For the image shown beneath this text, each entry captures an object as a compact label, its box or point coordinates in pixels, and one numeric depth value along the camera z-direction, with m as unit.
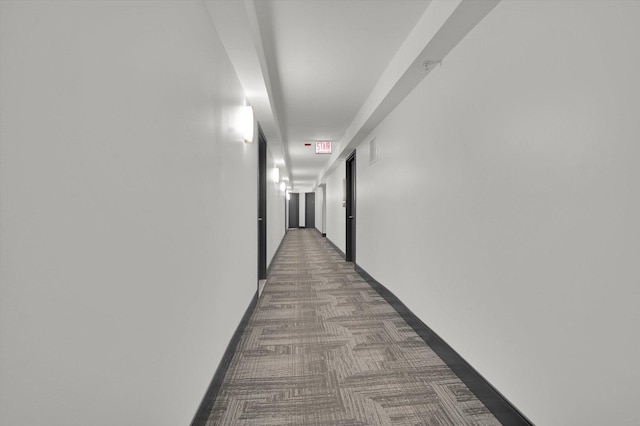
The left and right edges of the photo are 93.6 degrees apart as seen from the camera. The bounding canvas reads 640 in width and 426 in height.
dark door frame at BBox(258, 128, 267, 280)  4.55
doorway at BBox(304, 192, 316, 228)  17.03
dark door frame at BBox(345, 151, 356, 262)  6.19
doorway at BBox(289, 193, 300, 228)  16.92
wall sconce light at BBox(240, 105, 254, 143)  2.77
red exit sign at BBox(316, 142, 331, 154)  6.18
